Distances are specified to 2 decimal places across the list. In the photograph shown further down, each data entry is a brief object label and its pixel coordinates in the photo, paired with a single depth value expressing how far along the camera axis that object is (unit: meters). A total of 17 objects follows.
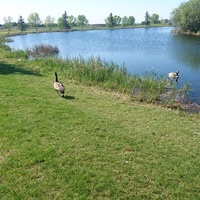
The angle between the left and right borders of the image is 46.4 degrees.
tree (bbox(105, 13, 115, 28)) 139.12
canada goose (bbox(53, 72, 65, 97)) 11.06
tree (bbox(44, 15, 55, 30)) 143.50
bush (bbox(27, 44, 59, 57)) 30.01
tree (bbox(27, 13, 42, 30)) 140.49
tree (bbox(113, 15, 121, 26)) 147.10
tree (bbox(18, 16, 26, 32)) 108.06
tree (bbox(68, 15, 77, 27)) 153.30
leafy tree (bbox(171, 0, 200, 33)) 63.03
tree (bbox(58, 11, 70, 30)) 129.62
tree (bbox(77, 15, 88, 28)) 161.25
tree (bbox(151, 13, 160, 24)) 161.88
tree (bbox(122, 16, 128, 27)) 162.80
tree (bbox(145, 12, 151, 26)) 155.24
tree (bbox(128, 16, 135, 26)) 167.62
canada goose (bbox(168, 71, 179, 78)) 18.28
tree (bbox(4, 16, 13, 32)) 114.09
